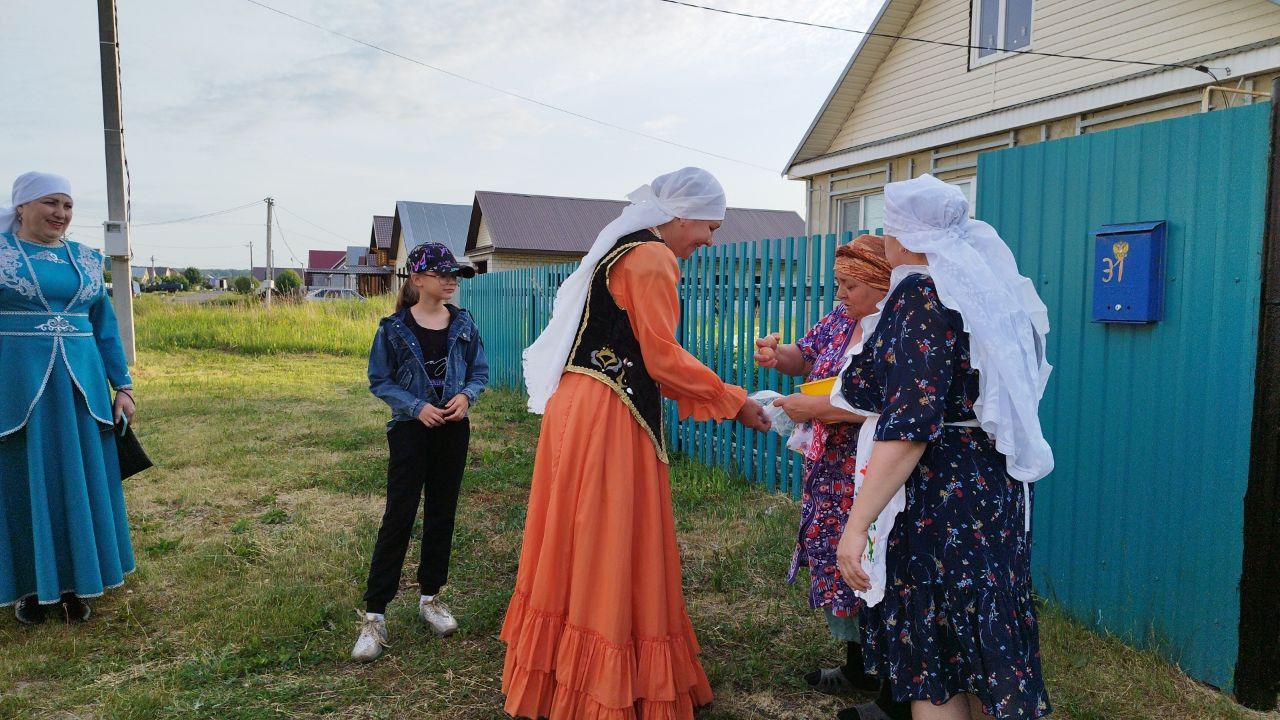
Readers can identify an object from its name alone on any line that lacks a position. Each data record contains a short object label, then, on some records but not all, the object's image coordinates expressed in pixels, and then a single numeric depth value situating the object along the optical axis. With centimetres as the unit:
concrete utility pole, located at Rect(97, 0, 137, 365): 1180
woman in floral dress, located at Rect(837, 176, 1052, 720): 196
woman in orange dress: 269
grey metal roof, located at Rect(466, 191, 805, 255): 3017
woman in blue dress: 379
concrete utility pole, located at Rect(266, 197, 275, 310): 4278
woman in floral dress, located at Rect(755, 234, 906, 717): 277
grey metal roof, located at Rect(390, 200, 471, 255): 3712
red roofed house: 8681
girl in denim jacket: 352
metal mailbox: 318
